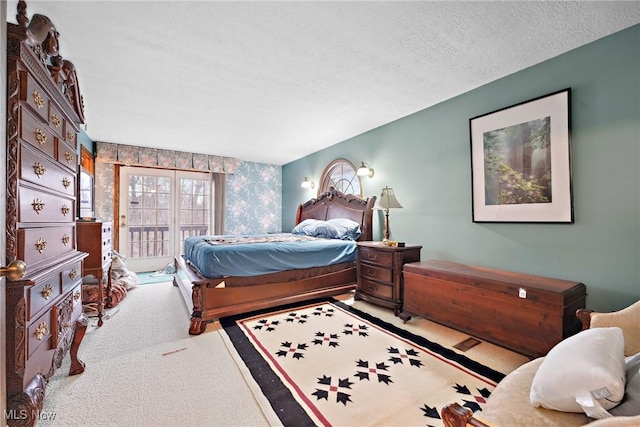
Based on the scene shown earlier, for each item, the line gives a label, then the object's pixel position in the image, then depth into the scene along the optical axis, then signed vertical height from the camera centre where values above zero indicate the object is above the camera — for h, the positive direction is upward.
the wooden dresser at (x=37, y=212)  0.97 +0.03
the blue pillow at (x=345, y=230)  3.78 -0.20
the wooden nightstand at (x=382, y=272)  2.78 -0.62
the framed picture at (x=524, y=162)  2.16 +0.46
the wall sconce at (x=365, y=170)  3.99 +0.67
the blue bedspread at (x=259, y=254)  2.64 -0.41
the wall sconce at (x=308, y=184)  5.34 +0.63
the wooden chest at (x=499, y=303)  1.75 -0.67
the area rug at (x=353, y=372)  1.45 -1.04
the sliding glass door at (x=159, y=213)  5.03 +0.08
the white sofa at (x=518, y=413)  0.82 -0.65
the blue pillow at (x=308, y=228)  4.20 -0.19
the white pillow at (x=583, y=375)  0.78 -0.50
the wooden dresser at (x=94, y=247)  2.41 -0.27
